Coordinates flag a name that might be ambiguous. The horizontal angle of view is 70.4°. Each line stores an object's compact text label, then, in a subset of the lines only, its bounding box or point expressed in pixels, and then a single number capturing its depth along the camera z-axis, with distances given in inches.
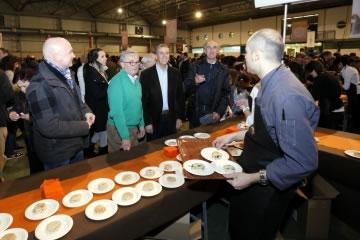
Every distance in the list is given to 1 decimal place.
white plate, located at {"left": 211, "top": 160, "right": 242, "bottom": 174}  60.5
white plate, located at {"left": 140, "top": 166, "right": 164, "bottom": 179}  66.7
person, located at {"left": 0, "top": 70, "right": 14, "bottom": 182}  125.6
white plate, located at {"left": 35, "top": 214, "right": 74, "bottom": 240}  45.0
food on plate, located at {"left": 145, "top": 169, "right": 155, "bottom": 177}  67.1
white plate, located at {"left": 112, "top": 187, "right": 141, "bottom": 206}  55.5
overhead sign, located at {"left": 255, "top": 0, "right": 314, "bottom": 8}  80.4
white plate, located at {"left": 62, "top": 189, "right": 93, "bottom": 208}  54.6
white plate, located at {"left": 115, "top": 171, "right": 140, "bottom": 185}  63.6
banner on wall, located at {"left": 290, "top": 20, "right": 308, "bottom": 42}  303.9
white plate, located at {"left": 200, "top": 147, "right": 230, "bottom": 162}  70.4
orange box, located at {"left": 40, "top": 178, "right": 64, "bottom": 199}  57.4
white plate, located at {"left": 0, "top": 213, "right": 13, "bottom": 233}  47.3
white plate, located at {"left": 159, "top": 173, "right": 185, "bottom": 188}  63.1
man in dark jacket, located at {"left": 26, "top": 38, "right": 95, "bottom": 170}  71.1
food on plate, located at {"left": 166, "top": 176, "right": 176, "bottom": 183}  65.0
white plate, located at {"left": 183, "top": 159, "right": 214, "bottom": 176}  58.7
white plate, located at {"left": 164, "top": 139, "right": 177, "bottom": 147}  88.7
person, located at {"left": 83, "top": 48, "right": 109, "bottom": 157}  136.4
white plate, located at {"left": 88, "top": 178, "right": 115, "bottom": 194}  59.9
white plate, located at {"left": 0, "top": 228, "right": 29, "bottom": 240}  44.7
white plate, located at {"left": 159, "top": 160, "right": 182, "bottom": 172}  70.8
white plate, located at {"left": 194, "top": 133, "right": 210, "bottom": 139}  95.4
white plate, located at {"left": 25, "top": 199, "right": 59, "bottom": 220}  50.4
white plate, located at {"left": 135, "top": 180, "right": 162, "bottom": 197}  59.2
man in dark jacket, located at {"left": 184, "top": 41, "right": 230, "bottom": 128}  130.1
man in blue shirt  46.3
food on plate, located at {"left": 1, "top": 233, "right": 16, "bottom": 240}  44.2
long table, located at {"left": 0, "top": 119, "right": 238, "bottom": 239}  49.6
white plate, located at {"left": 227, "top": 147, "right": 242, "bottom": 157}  78.4
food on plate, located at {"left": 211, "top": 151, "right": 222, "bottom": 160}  71.1
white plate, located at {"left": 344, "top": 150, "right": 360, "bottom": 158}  79.9
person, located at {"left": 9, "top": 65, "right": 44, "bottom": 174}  109.4
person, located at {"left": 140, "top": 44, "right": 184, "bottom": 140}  120.0
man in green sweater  99.3
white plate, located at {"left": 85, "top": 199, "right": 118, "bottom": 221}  50.6
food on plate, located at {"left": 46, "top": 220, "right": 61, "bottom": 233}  46.5
